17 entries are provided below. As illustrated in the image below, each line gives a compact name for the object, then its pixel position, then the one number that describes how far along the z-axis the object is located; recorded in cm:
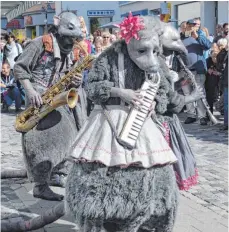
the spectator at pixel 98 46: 938
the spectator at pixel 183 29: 1038
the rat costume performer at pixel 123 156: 324
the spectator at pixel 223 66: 962
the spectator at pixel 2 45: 1532
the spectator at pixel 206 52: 1122
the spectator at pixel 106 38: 938
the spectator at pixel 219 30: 1223
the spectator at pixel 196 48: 991
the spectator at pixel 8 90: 1336
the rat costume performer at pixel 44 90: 486
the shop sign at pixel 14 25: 4628
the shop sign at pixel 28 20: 4109
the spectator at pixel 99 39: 953
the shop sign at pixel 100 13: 3216
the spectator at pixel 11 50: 1469
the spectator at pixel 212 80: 1041
